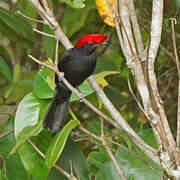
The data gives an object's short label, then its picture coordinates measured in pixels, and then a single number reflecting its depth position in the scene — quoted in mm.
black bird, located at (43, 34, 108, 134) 4738
